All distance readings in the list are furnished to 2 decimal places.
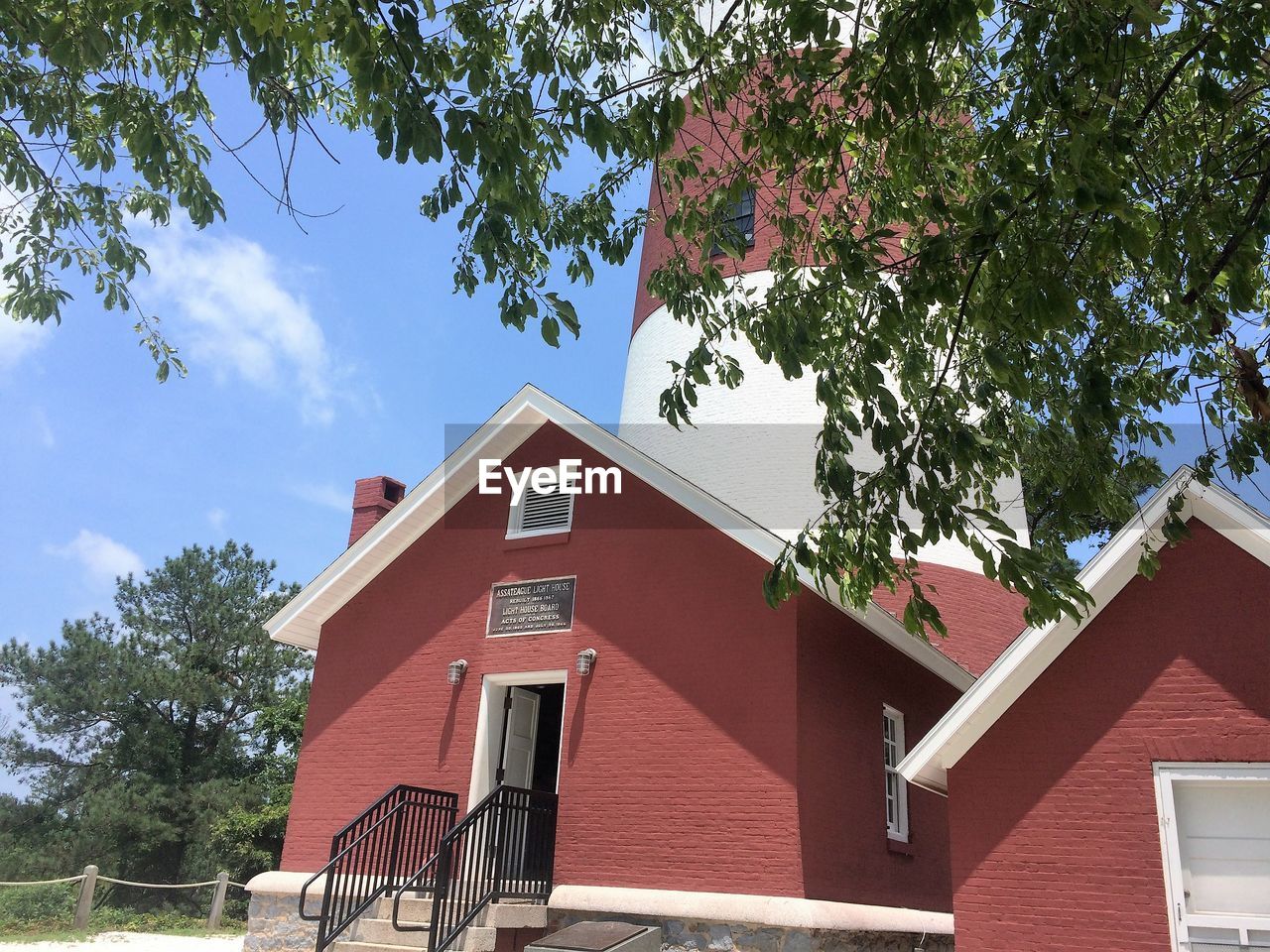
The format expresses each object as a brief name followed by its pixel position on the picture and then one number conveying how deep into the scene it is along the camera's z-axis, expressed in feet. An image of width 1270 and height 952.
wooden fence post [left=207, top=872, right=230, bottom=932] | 64.08
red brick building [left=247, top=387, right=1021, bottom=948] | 30.37
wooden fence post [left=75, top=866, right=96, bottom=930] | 57.62
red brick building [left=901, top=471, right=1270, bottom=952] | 24.63
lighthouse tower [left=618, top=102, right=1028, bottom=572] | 44.27
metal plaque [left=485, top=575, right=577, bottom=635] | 35.88
